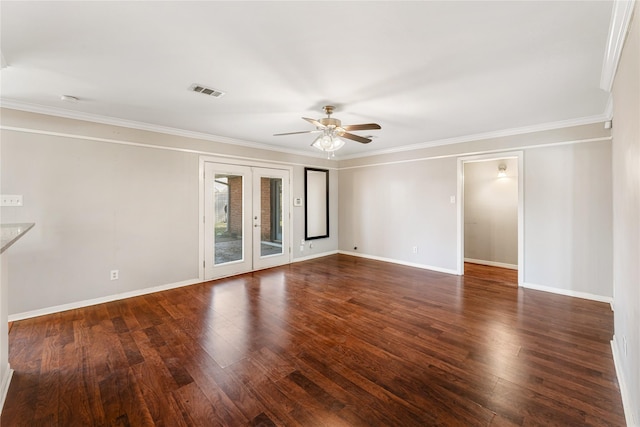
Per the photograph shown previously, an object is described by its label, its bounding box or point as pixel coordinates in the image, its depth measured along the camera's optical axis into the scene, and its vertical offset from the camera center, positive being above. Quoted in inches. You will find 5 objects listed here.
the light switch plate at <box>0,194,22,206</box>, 121.2 +6.6
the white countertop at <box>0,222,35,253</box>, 62.3 -5.1
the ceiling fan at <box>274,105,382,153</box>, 123.6 +40.3
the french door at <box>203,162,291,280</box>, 188.7 -4.1
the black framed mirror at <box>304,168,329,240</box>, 252.4 +9.6
